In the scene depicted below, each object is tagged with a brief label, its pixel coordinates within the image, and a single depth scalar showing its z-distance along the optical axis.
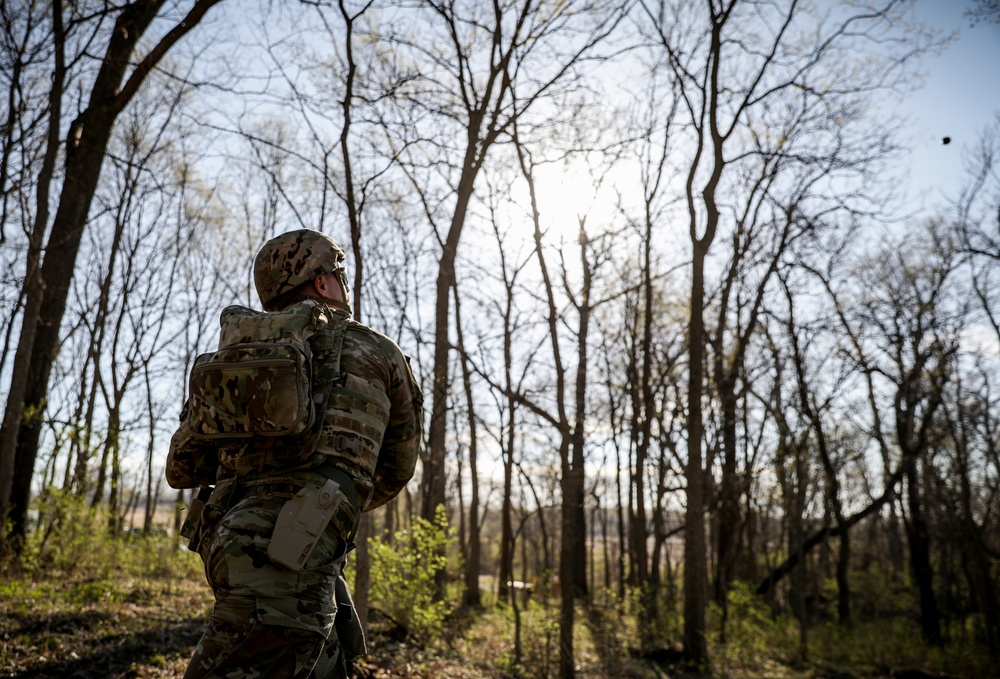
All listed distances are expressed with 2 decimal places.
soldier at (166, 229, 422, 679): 1.76
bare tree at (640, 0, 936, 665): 8.37
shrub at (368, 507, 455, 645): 6.67
